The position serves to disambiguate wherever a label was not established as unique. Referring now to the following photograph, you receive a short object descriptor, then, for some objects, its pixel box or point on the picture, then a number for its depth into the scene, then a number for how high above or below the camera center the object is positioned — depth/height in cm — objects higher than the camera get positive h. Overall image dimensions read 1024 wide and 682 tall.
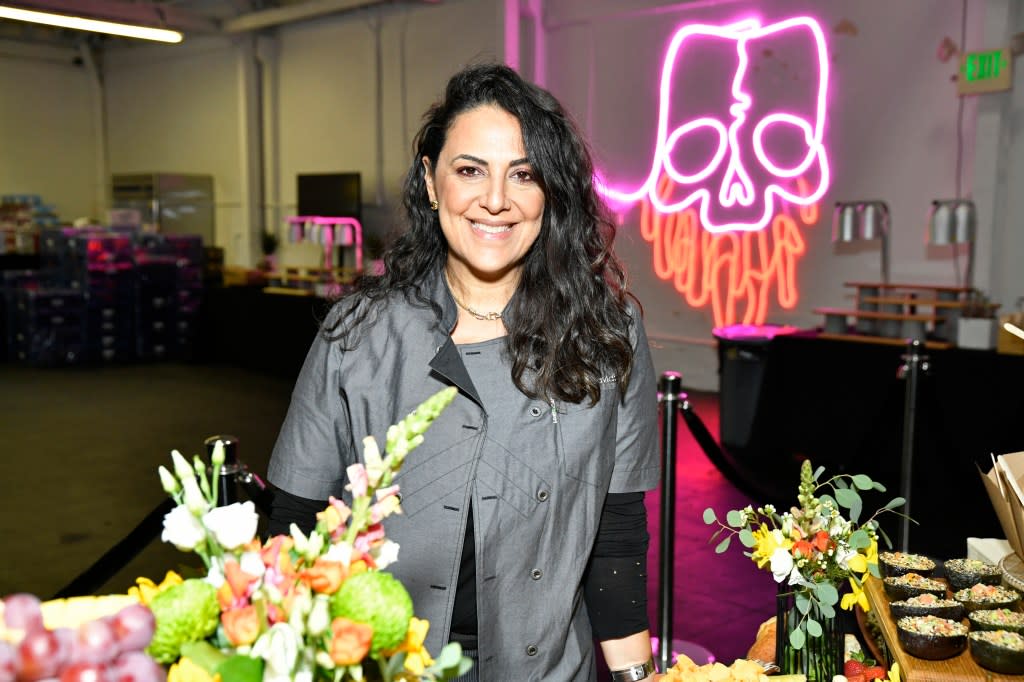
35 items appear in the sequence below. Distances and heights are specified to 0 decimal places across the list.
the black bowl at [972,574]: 158 -57
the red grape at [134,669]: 62 -29
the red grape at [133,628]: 64 -27
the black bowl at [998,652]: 132 -58
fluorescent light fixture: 849 +185
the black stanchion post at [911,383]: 452 -75
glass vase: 155 -68
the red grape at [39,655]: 59 -27
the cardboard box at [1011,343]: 541 -65
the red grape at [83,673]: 60 -28
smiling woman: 147 -29
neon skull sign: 771 +83
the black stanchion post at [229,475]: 245 -65
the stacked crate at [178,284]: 1159 -74
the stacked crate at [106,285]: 1117 -73
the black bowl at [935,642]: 138 -59
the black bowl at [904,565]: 163 -57
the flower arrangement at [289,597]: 69 -27
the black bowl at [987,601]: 148 -57
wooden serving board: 135 -62
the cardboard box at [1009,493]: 150 -42
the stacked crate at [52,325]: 1084 -116
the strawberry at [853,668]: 160 -73
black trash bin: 674 -107
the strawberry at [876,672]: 159 -73
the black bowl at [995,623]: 139 -57
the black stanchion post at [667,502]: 330 -96
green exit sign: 638 +102
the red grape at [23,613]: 61 -25
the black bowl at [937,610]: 147 -58
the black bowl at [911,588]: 154 -57
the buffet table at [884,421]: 494 -114
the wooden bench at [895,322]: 612 -61
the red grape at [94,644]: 61 -27
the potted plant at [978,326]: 573 -59
